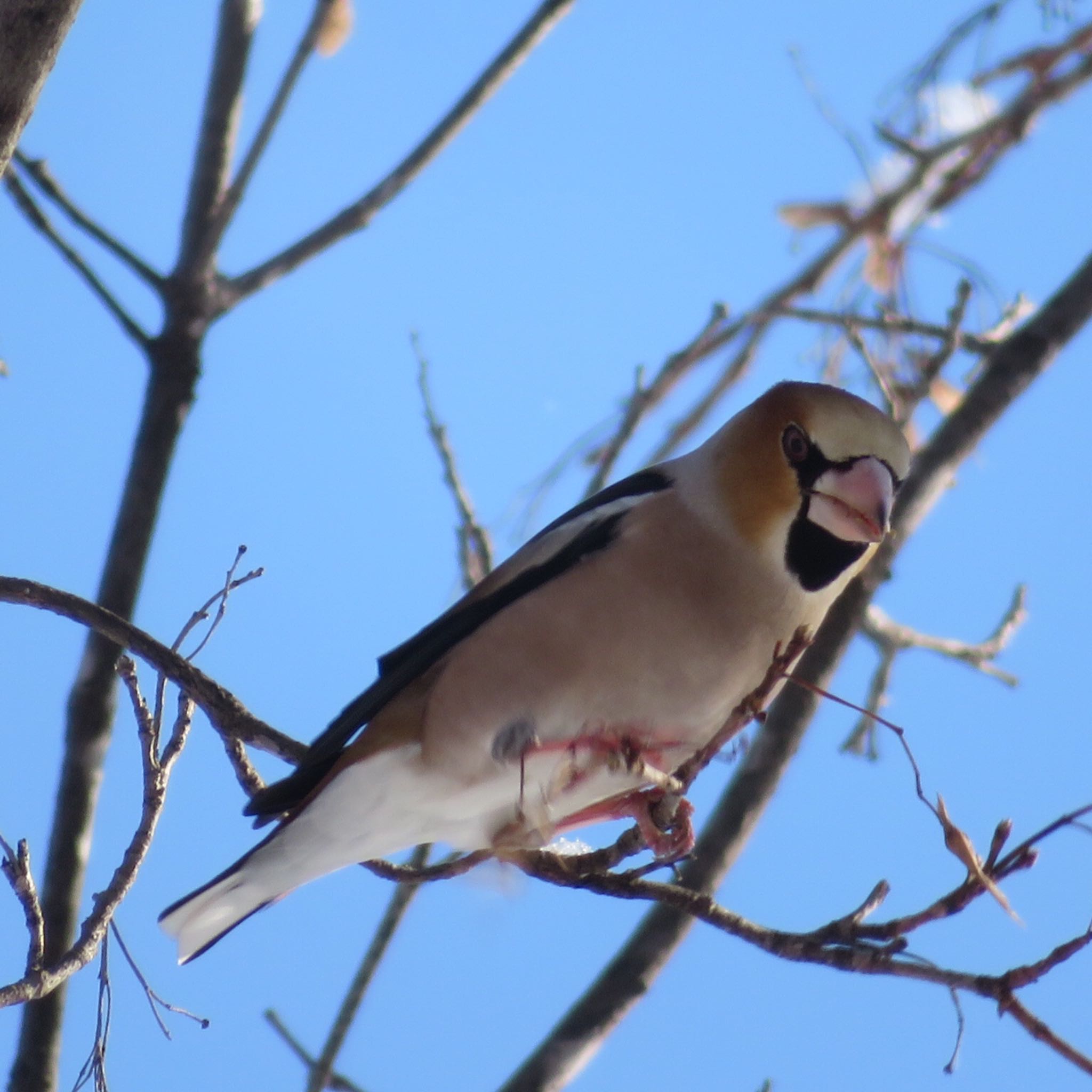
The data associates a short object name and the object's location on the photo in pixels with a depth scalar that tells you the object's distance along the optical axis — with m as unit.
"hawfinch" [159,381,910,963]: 4.90
